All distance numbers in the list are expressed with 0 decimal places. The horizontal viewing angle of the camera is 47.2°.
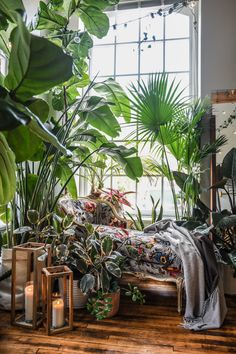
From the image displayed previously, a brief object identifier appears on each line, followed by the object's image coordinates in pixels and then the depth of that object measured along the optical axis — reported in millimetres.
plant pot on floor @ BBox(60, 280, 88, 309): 2035
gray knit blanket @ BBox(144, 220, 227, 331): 1810
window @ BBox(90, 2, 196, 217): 3355
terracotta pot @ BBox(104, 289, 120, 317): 1912
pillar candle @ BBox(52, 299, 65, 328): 1690
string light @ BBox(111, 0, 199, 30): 2832
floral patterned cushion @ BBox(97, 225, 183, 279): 2074
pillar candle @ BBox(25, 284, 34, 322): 1757
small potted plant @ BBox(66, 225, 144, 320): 1789
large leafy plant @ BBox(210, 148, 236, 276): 1951
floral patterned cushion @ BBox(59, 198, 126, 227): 2547
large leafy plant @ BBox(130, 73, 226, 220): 2453
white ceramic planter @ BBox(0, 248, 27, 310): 1936
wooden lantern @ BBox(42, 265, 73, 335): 1646
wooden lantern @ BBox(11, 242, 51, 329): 1705
